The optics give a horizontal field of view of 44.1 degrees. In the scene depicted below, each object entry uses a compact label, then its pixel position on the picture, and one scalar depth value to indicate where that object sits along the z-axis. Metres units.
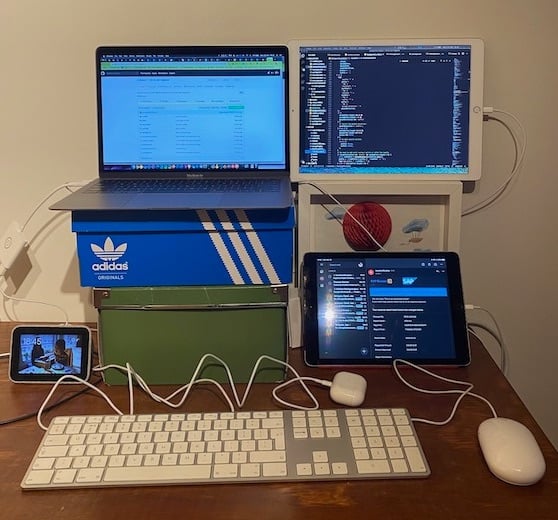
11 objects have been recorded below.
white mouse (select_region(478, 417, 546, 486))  0.78
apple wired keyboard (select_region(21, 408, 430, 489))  0.80
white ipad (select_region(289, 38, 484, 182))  1.17
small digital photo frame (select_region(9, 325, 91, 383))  1.03
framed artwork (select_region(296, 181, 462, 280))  1.19
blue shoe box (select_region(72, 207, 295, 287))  0.96
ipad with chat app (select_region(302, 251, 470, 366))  1.08
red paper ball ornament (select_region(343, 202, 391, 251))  1.21
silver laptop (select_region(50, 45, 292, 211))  1.14
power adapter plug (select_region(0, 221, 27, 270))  1.21
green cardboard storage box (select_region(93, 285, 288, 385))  0.99
